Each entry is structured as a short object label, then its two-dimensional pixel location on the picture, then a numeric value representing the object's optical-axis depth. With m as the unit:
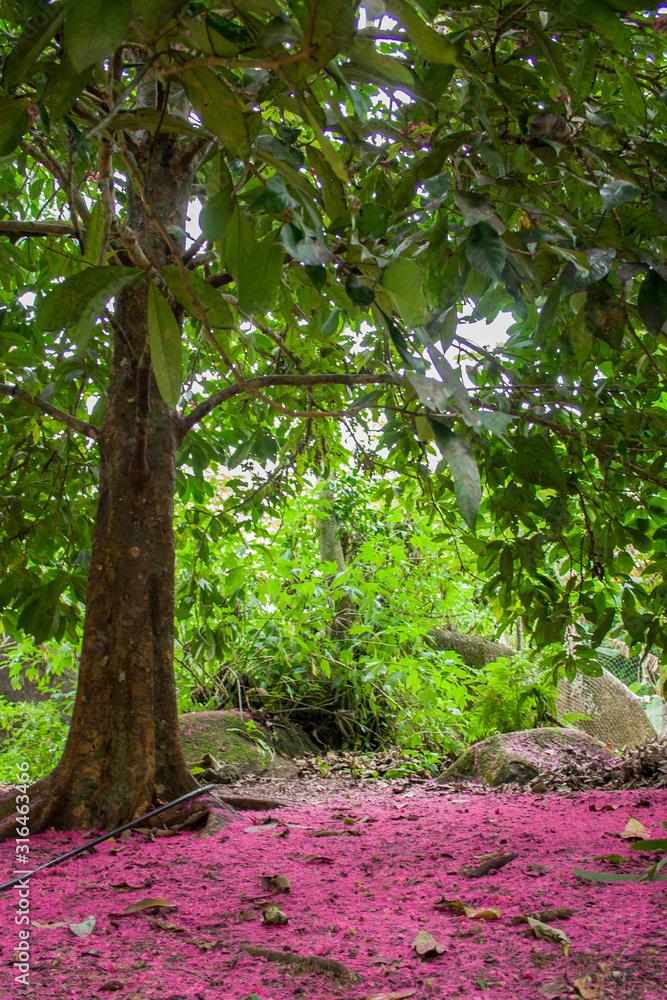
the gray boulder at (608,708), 5.82
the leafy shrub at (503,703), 4.07
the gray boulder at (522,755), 3.04
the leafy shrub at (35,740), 4.23
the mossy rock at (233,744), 3.43
